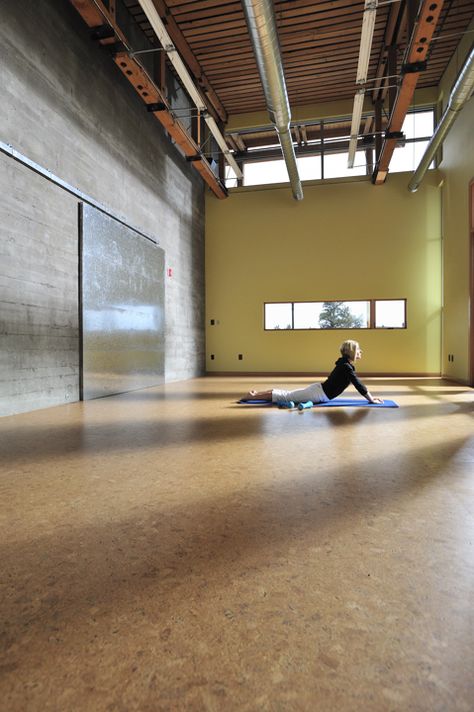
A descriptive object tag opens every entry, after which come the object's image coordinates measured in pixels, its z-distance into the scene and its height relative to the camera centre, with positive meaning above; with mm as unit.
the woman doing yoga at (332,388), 5000 -506
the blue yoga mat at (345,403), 5281 -710
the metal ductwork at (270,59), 4957 +3809
